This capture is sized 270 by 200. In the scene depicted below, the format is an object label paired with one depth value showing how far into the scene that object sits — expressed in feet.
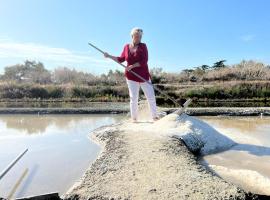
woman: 9.15
